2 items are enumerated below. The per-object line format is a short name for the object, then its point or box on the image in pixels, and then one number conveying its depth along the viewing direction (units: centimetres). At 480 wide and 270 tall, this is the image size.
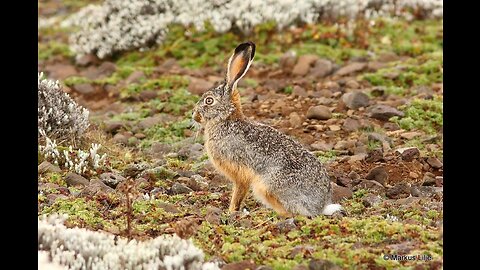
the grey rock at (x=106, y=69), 1497
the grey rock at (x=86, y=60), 1586
